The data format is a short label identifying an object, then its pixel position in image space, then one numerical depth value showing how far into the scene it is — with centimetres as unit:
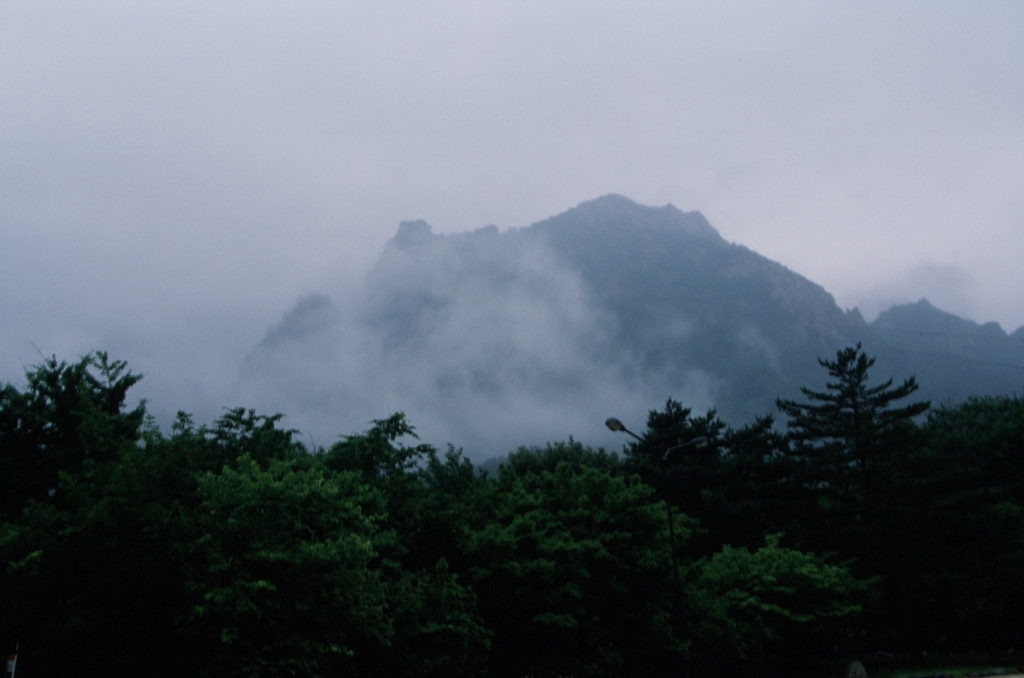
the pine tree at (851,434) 3922
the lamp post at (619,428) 1766
